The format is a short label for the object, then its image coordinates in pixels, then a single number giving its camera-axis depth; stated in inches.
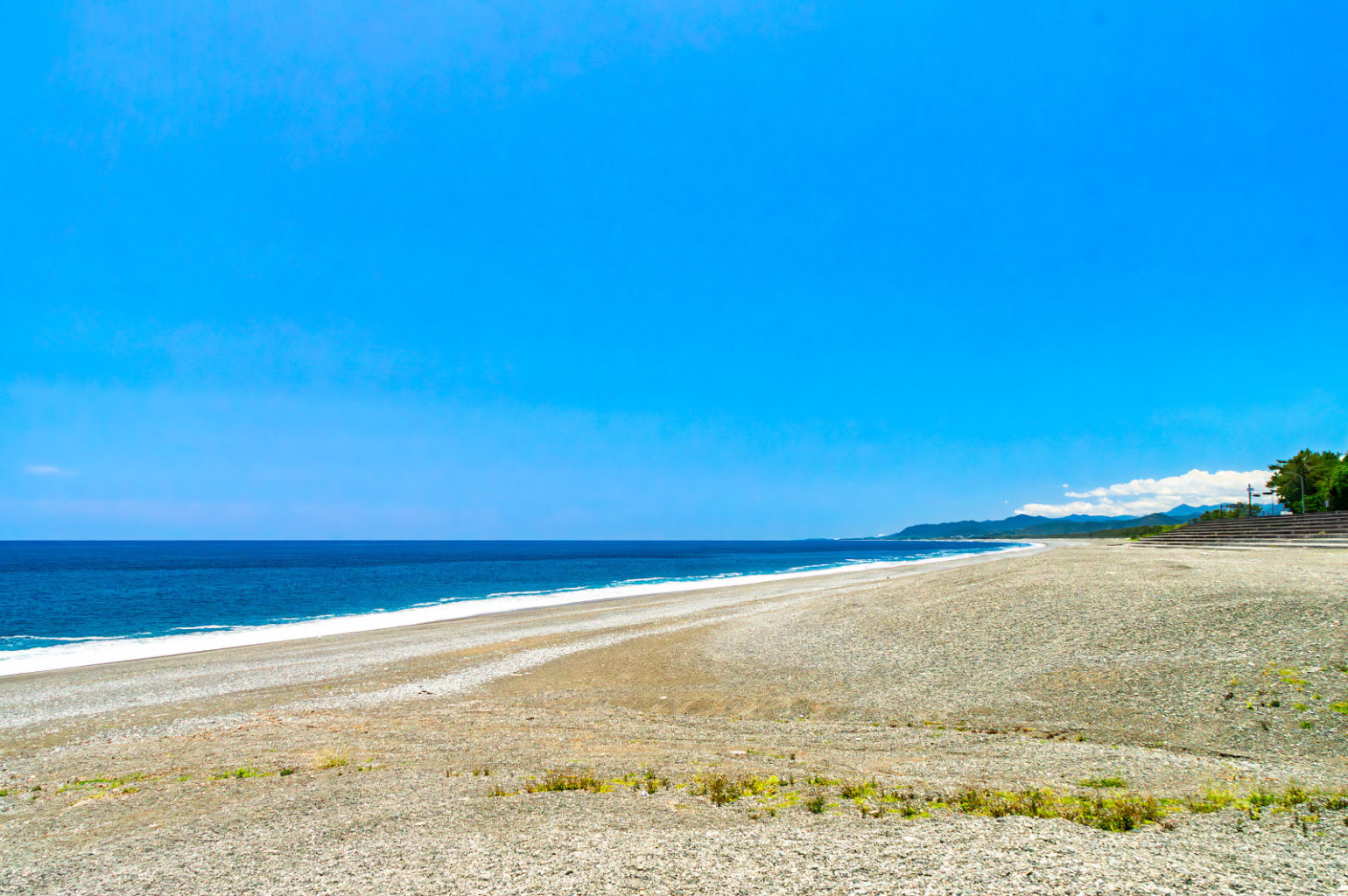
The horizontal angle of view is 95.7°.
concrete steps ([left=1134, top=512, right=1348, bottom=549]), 1638.8
